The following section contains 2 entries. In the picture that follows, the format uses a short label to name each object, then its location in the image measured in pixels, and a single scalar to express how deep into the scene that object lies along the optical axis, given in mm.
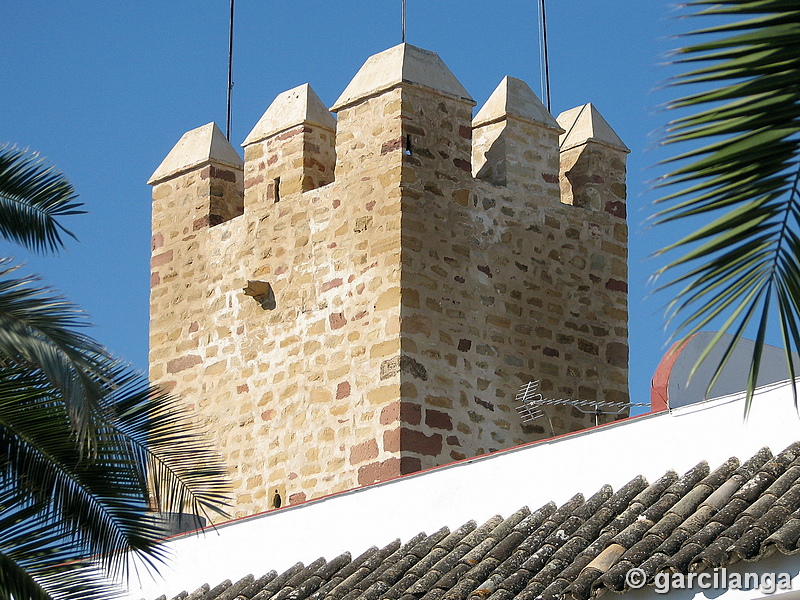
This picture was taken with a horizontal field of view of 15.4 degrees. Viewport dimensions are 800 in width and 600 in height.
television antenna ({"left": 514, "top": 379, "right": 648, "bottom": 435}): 24630
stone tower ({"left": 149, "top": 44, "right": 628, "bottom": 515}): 23601
